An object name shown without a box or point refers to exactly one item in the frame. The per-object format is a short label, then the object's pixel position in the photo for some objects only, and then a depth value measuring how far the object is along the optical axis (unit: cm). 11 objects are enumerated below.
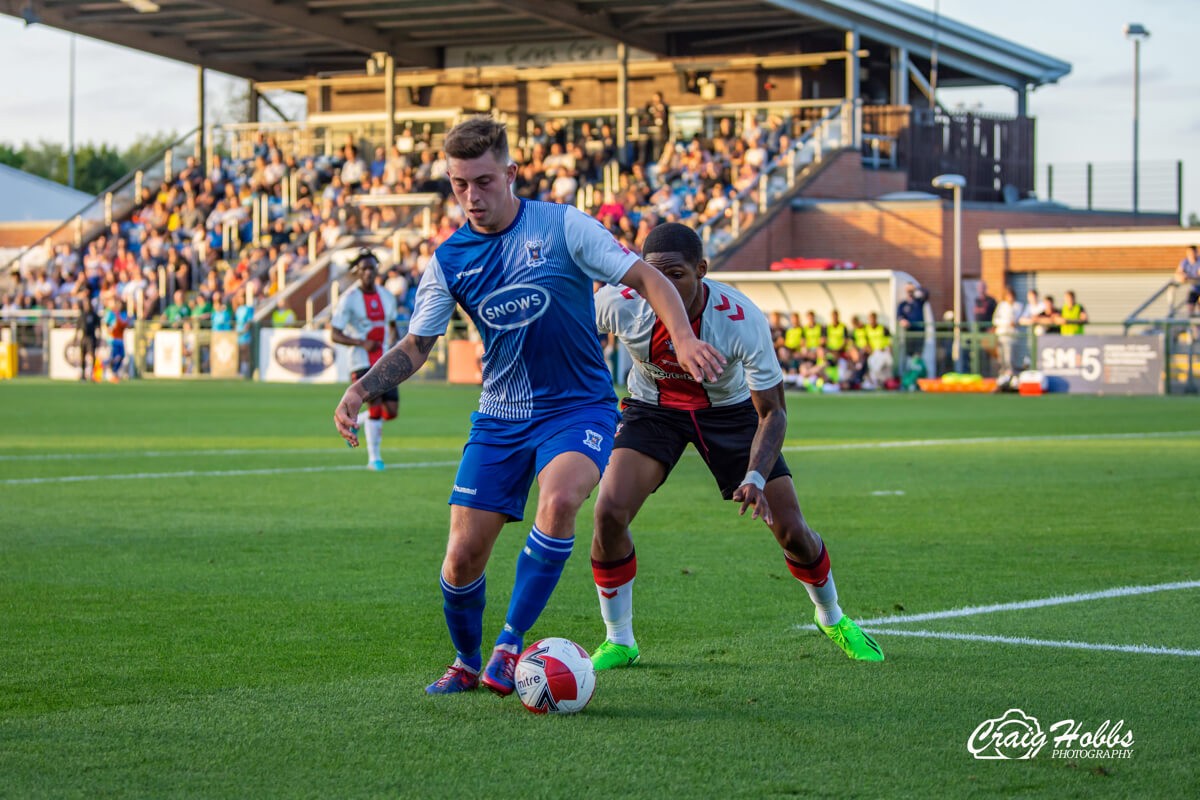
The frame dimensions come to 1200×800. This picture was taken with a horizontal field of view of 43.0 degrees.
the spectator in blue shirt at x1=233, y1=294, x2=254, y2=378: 3941
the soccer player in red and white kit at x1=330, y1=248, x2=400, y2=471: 1527
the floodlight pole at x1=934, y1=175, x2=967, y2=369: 3297
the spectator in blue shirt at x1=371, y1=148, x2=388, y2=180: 4697
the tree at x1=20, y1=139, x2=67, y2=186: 11500
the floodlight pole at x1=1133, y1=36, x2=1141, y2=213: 4312
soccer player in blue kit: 547
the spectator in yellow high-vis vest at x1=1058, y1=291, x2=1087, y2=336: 3153
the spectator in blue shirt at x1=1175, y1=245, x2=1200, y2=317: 3341
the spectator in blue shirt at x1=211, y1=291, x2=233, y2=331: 4009
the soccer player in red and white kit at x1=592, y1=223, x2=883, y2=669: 607
